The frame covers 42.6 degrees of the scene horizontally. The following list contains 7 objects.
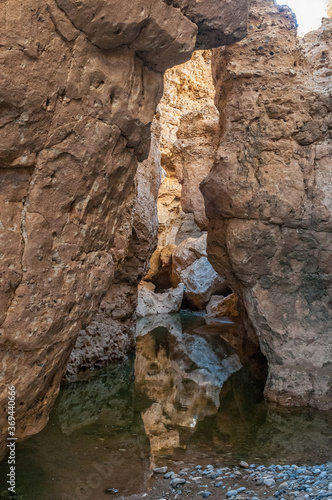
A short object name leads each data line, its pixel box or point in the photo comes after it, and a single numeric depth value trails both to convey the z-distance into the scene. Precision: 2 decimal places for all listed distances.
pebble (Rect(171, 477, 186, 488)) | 3.67
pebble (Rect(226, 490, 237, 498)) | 3.38
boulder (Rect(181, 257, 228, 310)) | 15.52
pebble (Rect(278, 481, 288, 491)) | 3.42
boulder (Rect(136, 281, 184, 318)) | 14.92
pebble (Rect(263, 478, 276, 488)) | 3.54
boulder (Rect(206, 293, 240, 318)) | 13.28
